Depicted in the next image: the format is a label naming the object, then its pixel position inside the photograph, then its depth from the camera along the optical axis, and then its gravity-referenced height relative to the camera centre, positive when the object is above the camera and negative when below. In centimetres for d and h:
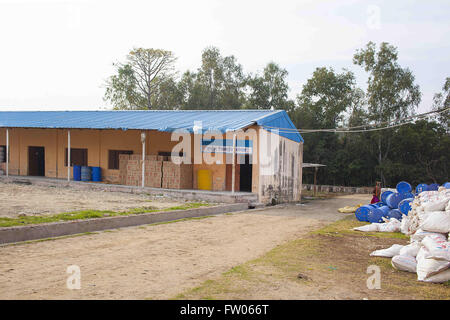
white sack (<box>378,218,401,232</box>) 1129 -171
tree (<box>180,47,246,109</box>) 4472 +898
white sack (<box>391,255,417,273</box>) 682 -164
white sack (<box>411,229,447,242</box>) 818 -140
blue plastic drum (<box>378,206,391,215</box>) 1301 -143
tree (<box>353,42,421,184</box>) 3397 +589
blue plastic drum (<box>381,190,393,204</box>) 1380 -108
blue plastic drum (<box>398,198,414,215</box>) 1193 -121
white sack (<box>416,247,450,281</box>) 620 -155
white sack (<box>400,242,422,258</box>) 723 -151
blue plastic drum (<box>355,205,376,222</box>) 1338 -157
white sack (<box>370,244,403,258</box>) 790 -169
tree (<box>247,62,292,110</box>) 4012 +718
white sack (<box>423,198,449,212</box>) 893 -90
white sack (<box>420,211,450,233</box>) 810 -115
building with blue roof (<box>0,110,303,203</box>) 1847 +66
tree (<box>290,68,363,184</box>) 3675 +468
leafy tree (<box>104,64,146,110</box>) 4641 +803
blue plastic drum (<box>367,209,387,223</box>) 1300 -163
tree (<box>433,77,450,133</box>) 3350 +471
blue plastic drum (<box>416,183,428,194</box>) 1605 -95
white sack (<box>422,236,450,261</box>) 624 -130
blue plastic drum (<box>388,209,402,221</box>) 1244 -151
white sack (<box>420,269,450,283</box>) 619 -168
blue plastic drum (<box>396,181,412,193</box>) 1428 -84
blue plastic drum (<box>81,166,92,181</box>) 2248 -57
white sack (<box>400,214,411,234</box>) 1082 -160
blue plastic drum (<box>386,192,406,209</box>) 1288 -111
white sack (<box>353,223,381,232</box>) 1149 -178
